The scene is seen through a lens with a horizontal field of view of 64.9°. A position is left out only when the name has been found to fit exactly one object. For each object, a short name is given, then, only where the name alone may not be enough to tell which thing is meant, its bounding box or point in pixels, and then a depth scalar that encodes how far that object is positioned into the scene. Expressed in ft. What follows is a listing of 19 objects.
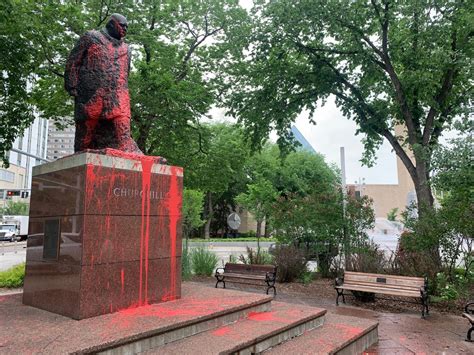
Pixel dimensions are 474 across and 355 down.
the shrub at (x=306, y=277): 39.86
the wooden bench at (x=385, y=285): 26.76
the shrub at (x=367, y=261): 33.76
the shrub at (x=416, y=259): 31.99
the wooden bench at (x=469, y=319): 19.63
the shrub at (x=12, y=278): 34.55
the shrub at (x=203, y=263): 44.52
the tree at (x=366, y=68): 40.24
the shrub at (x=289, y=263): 40.78
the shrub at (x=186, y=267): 41.27
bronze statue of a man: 18.21
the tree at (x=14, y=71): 32.65
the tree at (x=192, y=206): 85.35
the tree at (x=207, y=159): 49.62
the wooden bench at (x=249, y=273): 34.40
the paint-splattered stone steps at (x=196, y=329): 12.63
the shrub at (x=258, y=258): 44.83
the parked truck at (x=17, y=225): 150.35
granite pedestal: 15.97
